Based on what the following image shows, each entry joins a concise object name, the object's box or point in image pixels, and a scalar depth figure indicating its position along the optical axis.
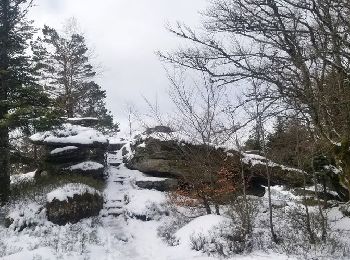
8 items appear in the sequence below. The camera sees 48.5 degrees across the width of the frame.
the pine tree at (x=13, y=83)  15.77
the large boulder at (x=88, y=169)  19.07
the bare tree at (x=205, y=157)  15.06
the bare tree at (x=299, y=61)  9.52
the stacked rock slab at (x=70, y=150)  19.17
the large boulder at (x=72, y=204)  14.84
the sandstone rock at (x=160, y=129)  17.05
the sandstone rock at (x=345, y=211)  14.50
